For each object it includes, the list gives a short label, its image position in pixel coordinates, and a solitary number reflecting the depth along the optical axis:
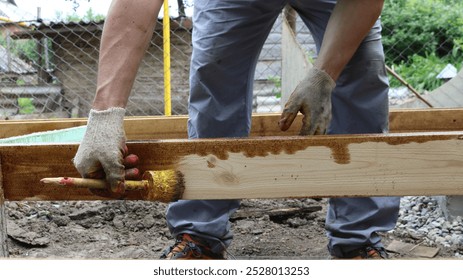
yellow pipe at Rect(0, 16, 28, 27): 7.05
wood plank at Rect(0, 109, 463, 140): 3.28
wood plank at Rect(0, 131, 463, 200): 1.76
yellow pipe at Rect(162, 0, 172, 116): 4.97
